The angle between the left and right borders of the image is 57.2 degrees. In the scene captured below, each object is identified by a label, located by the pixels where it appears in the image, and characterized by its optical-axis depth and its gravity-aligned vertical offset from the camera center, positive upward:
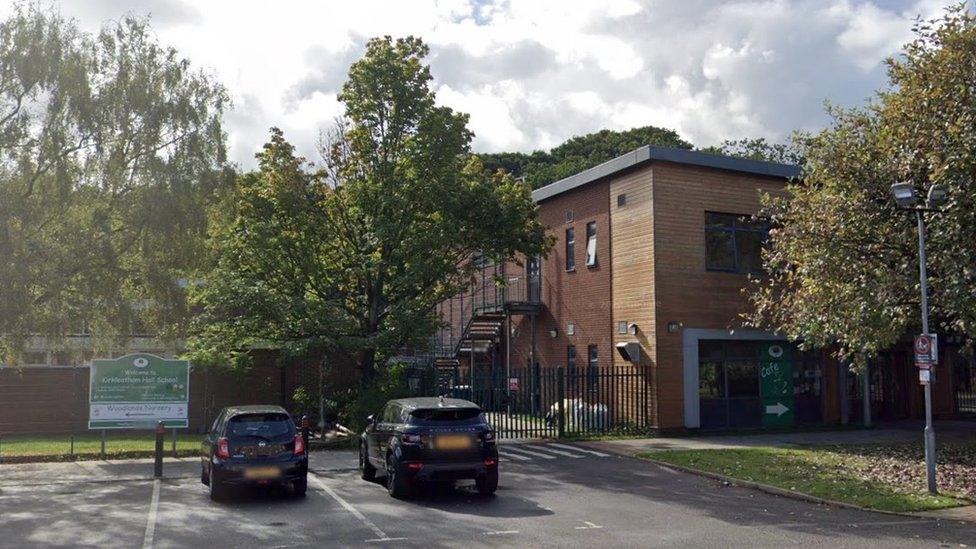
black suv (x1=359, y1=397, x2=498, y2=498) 13.52 -1.26
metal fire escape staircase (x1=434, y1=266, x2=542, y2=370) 30.48 +1.79
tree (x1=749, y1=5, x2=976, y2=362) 15.34 +2.86
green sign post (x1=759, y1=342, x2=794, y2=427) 25.78 -0.58
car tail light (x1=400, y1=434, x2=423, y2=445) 13.60 -1.15
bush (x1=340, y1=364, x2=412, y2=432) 21.66 -0.80
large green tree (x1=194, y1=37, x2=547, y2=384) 21.55 +3.26
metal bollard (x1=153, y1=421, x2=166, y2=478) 16.59 -1.72
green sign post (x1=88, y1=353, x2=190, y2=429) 19.45 -0.64
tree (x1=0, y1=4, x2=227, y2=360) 17.03 +3.64
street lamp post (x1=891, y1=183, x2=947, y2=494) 13.93 +1.79
